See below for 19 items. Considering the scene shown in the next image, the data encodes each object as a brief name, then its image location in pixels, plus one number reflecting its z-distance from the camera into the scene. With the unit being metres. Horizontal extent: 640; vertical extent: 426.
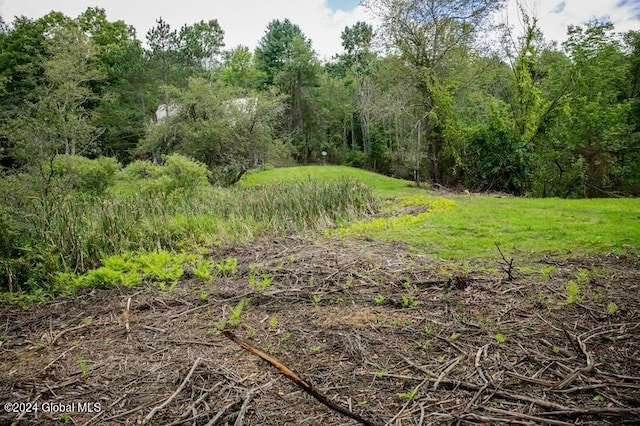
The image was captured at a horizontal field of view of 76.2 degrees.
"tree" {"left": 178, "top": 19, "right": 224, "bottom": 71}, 36.12
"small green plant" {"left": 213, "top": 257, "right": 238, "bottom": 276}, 4.51
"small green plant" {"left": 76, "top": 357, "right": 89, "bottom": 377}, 2.57
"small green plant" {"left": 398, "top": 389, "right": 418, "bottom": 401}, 2.15
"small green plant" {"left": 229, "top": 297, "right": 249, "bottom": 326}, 3.16
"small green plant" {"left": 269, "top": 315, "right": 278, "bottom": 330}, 3.07
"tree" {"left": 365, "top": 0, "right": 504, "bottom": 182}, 14.34
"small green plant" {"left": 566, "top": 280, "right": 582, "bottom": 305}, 3.10
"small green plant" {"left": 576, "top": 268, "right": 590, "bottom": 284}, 3.54
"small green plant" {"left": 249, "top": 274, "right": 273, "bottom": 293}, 3.86
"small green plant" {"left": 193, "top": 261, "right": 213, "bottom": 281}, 4.31
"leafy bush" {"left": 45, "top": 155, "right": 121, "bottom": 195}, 10.43
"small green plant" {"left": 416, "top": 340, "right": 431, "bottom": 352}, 2.63
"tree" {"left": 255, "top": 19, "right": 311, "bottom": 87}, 36.93
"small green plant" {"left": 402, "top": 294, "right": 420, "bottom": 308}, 3.26
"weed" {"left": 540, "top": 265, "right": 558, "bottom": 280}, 3.74
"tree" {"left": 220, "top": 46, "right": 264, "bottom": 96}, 36.82
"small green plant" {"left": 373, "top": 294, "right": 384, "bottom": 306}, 3.36
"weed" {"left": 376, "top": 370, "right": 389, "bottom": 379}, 2.36
